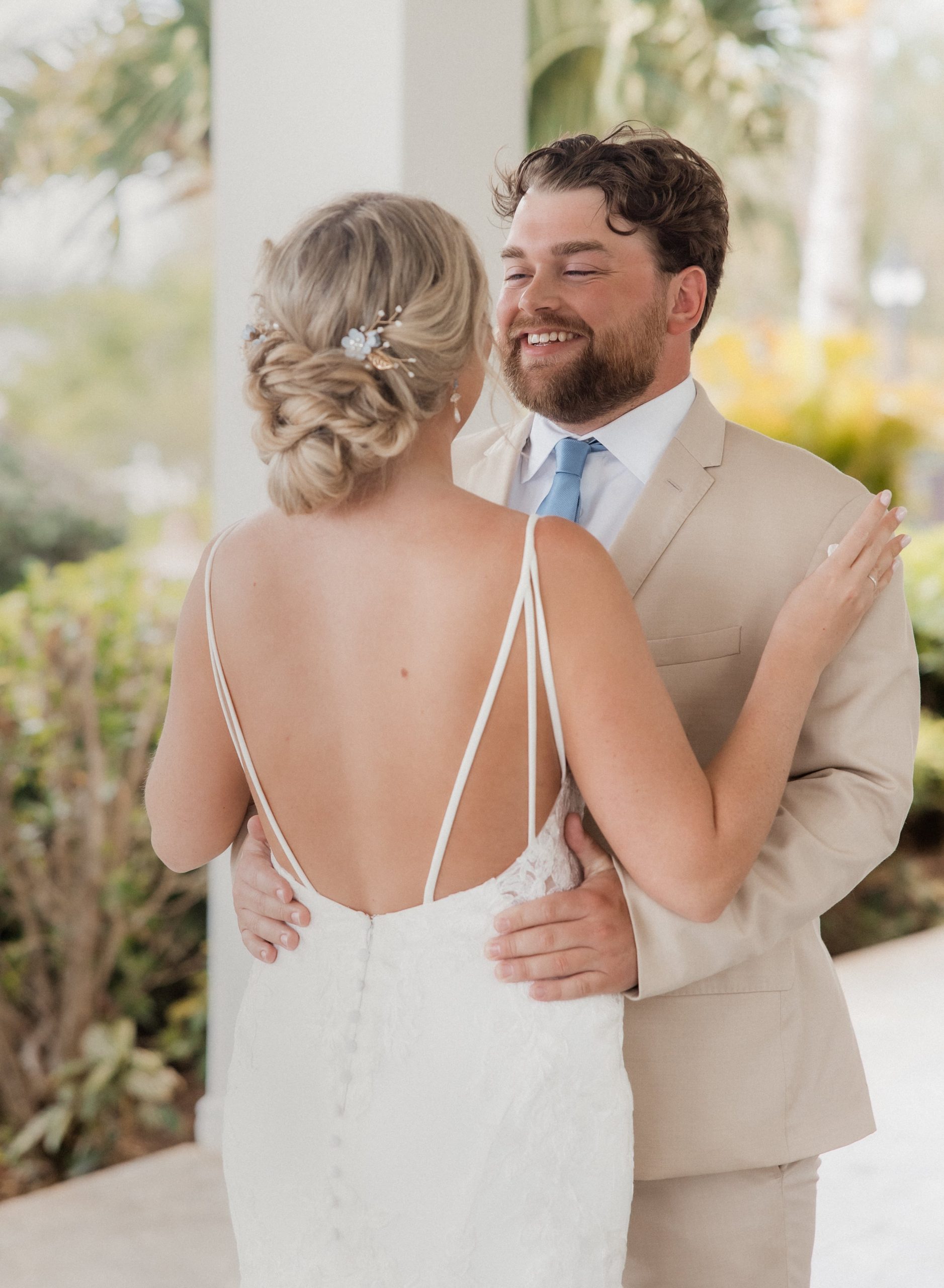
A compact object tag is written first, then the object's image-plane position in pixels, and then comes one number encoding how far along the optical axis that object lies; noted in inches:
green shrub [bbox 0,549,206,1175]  146.3
